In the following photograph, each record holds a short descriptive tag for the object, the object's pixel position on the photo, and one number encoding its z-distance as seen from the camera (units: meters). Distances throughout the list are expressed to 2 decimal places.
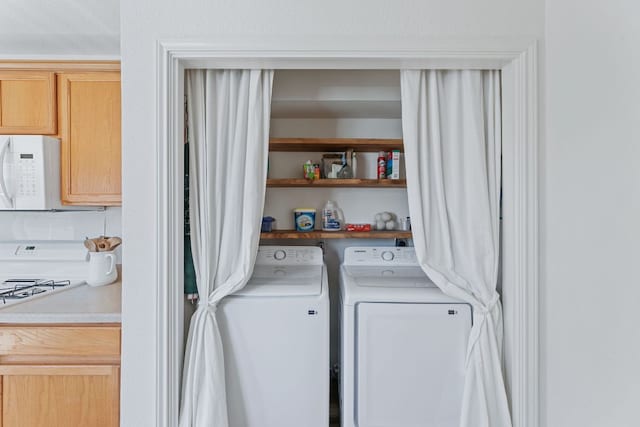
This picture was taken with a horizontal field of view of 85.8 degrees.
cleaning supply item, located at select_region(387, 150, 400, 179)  2.23
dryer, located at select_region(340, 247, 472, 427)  1.56
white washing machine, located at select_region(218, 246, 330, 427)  1.58
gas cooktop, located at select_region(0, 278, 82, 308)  1.88
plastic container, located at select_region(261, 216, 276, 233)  2.31
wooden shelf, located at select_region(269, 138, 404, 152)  2.10
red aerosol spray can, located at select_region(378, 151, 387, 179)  2.30
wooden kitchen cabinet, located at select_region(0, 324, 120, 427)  1.66
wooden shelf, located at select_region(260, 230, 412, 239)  2.19
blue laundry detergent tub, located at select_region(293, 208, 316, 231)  2.31
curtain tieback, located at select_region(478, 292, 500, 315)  1.51
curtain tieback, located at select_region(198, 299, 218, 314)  1.54
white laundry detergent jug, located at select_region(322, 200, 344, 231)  2.33
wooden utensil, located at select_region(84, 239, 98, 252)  2.14
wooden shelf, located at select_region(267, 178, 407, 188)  2.15
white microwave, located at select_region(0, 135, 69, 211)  2.10
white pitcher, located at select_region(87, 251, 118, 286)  2.15
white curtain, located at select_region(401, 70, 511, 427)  1.53
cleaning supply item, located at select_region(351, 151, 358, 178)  2.31
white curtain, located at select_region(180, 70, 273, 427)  1.54
